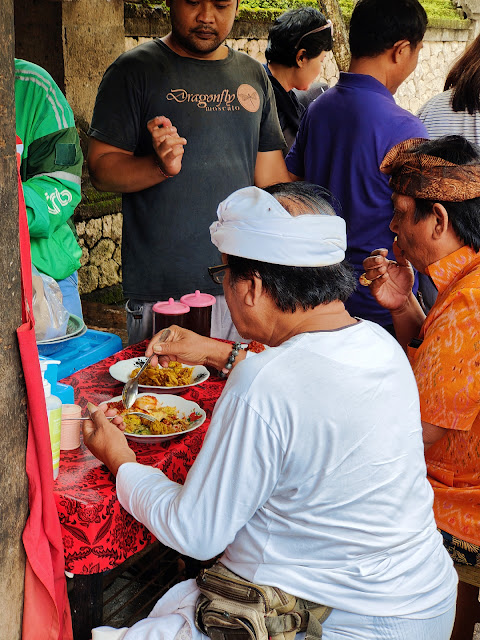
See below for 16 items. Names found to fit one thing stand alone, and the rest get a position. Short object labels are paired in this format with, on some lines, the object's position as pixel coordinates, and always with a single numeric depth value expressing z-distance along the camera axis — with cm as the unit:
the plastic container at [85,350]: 246
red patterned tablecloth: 165
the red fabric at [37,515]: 146
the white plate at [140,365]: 230
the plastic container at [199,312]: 262
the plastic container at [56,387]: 179
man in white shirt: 146
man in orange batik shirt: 205
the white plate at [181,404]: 204
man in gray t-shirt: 323
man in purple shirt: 321
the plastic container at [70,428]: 185
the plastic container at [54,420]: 166
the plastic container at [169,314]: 254
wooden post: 132
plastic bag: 232
